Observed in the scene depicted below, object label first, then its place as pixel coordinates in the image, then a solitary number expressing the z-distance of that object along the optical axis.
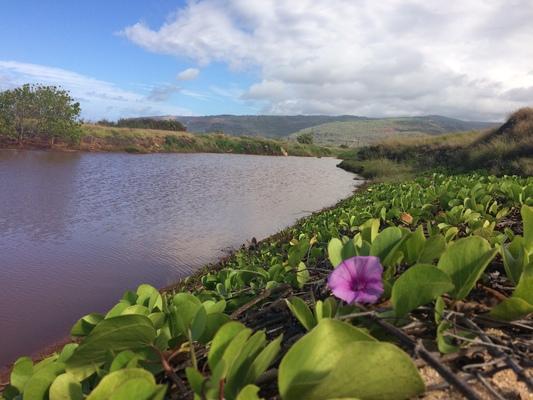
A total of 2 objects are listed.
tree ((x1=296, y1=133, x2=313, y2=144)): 67.75
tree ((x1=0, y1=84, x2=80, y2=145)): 31.84
